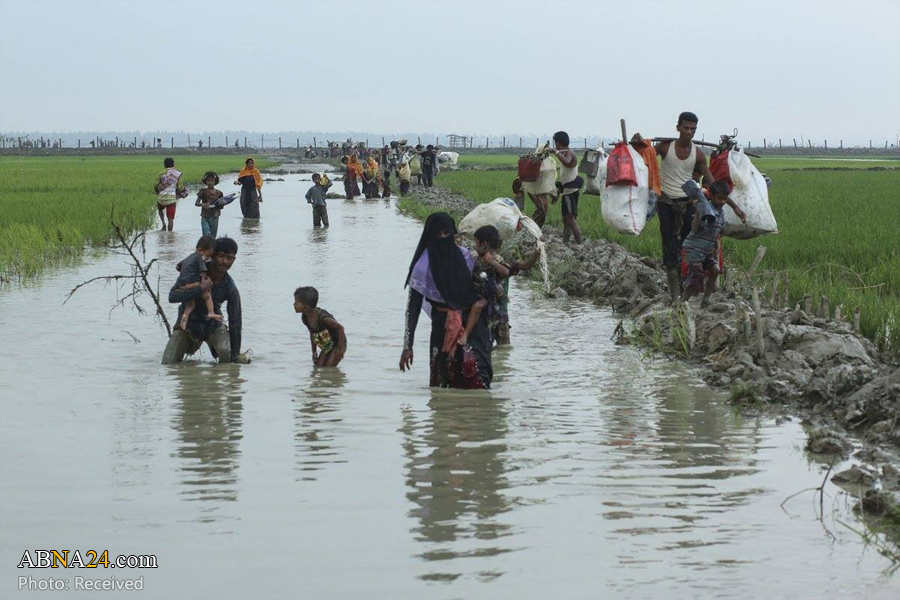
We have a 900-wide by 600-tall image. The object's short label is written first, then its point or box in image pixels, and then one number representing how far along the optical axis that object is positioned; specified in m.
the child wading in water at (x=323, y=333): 14.24
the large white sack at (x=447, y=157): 85.84
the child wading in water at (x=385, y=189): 58.92
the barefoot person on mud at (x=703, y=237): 16.77
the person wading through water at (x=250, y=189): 39.67
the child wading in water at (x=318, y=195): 37.63
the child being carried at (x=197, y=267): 14.31
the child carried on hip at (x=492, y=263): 13.50
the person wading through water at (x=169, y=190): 33.98
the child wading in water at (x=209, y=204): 30.57
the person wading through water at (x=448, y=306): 12.19
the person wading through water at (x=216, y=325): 14.35
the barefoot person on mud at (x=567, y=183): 25.03
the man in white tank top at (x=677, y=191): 17.51
